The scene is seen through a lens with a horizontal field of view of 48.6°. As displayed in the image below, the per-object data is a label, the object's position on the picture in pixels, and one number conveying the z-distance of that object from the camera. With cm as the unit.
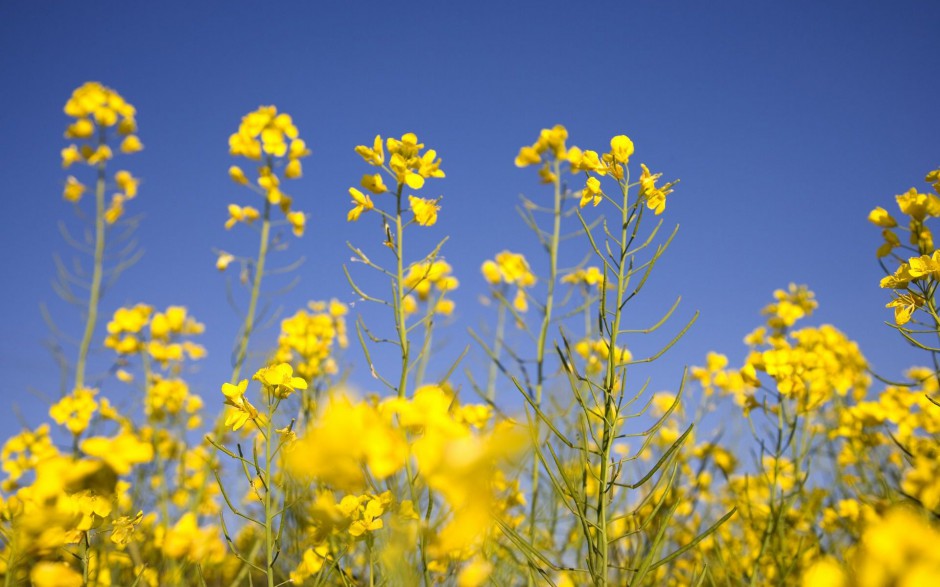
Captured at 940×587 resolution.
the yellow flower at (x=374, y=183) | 66
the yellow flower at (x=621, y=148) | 60
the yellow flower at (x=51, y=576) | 52
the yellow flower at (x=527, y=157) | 90
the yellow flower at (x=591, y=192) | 61
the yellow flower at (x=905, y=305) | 60
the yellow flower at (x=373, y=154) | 66
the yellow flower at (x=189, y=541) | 75
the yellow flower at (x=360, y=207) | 66
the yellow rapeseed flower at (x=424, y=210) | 66
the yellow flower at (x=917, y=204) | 65
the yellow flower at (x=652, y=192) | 60
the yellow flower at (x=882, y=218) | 67
